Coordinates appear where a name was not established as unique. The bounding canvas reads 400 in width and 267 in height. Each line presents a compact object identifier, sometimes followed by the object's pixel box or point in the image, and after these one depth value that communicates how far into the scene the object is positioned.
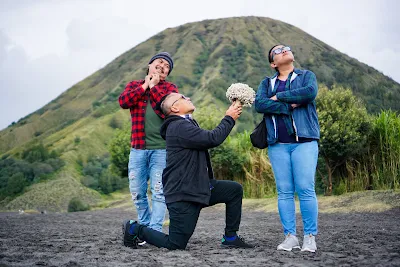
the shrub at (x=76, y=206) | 18.05
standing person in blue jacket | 4.30
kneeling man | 4.30
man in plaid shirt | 5.00
